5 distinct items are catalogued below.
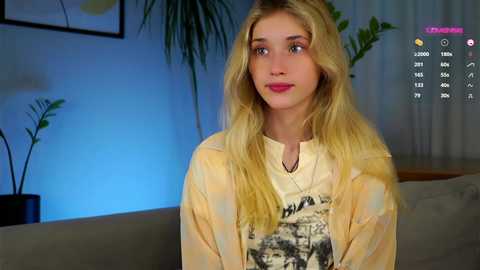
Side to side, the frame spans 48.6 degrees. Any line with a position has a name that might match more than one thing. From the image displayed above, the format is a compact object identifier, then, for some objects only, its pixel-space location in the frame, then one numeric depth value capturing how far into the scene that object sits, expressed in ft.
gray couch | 3.37
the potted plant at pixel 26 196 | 6.78
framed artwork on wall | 7.80
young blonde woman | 3.53
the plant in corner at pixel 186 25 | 9.00
